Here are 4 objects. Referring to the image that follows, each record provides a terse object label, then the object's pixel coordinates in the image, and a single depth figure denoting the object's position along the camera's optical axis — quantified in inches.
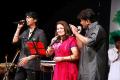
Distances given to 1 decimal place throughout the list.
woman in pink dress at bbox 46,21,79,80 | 260.2
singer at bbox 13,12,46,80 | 274.5
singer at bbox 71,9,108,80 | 247.3
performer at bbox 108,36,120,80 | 252.2
